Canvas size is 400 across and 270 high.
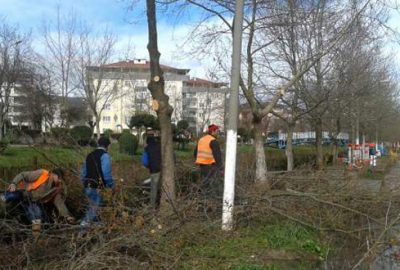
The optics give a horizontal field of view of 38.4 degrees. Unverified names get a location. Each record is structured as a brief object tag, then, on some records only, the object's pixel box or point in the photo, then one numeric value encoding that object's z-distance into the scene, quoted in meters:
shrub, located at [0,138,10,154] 20.43
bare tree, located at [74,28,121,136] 39.91
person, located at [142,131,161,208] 10.07
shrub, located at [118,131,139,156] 26.92
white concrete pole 8.64
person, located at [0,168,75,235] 8.05
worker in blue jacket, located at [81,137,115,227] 8.84
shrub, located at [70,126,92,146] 28.67
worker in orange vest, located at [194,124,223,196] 10.59
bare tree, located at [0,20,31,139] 35.19
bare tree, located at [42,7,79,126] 39.25
